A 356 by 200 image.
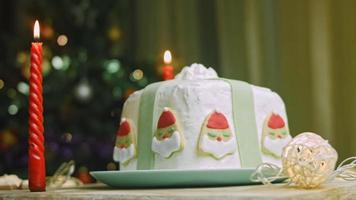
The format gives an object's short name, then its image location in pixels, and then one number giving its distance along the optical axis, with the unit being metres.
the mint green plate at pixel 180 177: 1.03
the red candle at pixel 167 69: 1.34
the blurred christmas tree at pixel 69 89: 2.17
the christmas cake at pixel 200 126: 1.12
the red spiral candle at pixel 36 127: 1.06
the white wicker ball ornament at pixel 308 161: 0.97
